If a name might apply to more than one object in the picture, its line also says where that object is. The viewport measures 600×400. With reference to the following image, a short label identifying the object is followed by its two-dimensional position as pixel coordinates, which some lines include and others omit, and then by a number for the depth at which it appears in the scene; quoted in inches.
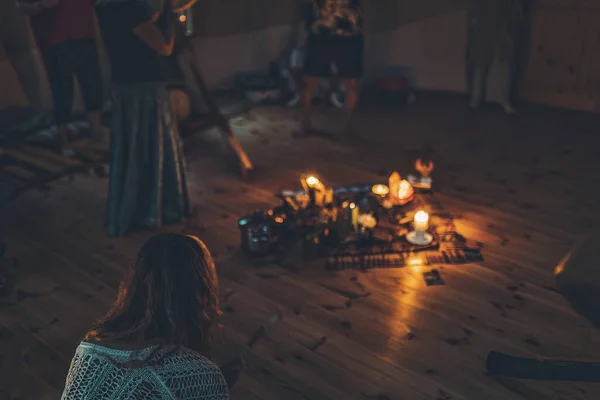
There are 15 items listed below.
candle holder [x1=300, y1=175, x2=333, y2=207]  203.3
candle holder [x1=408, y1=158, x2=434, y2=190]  225.1
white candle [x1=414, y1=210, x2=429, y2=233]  197.2
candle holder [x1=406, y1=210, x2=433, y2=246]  197.5
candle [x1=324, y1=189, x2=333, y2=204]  204.2
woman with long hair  86.5
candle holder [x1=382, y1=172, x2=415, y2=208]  209.2
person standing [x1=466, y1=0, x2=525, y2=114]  305.1
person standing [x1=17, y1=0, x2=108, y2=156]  266.7
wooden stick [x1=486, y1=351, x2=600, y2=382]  147.4
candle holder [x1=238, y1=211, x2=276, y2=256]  192.2
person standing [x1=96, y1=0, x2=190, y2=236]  194.2
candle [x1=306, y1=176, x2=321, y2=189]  203.6
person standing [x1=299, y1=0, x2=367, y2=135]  279.0
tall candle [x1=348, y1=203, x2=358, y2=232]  198.7
